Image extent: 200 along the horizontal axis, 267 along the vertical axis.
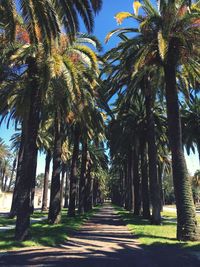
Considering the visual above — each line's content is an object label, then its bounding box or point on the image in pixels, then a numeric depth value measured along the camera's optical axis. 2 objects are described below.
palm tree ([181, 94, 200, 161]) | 21.32
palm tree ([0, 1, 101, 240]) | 6.74
